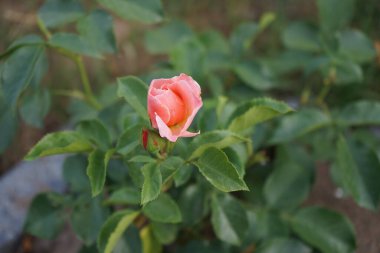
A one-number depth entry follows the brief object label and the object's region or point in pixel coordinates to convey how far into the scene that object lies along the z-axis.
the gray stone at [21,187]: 1.65
